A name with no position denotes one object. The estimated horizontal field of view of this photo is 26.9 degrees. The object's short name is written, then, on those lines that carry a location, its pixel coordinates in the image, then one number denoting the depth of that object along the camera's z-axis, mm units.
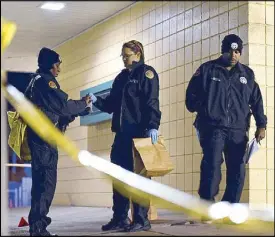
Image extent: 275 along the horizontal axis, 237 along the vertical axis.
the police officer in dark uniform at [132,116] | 5008
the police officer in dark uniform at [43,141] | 4723
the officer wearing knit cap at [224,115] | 5270
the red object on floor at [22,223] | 6105
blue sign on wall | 9305
